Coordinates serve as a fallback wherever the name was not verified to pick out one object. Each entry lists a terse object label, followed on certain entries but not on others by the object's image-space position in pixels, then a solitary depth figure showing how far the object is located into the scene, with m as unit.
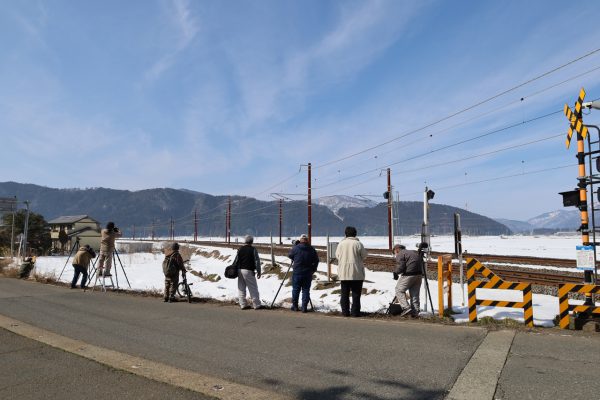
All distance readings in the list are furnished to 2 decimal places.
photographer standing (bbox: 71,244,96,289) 14.94
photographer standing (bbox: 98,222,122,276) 14.56
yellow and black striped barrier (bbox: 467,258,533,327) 7.94
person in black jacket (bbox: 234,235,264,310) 10.54
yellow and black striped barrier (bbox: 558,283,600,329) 7.65
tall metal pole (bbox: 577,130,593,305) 8.35
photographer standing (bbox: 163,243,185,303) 11.75
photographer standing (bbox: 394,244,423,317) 9.25
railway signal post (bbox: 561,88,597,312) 8.25
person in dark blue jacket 10.15
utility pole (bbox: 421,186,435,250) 11.96
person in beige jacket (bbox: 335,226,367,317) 9.38
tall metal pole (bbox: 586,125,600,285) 8.12
